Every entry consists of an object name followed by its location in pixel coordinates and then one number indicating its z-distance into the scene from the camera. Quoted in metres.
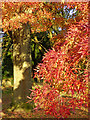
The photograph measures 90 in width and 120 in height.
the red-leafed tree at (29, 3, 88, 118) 2.33
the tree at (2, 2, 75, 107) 4.84
